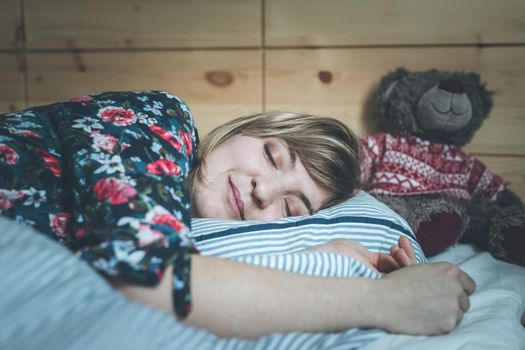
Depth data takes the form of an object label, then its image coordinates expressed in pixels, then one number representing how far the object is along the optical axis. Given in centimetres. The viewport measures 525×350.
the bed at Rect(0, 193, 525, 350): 40
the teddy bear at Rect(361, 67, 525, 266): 115
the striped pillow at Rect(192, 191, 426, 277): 61
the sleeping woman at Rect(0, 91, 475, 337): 50
